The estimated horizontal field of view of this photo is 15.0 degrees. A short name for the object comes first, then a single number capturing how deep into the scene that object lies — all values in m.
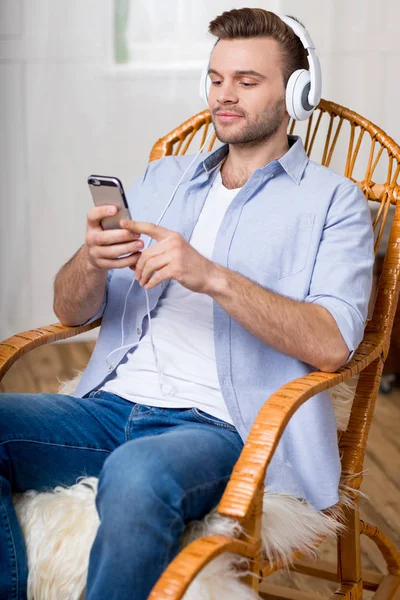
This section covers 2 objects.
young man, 2.21
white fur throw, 2.17
